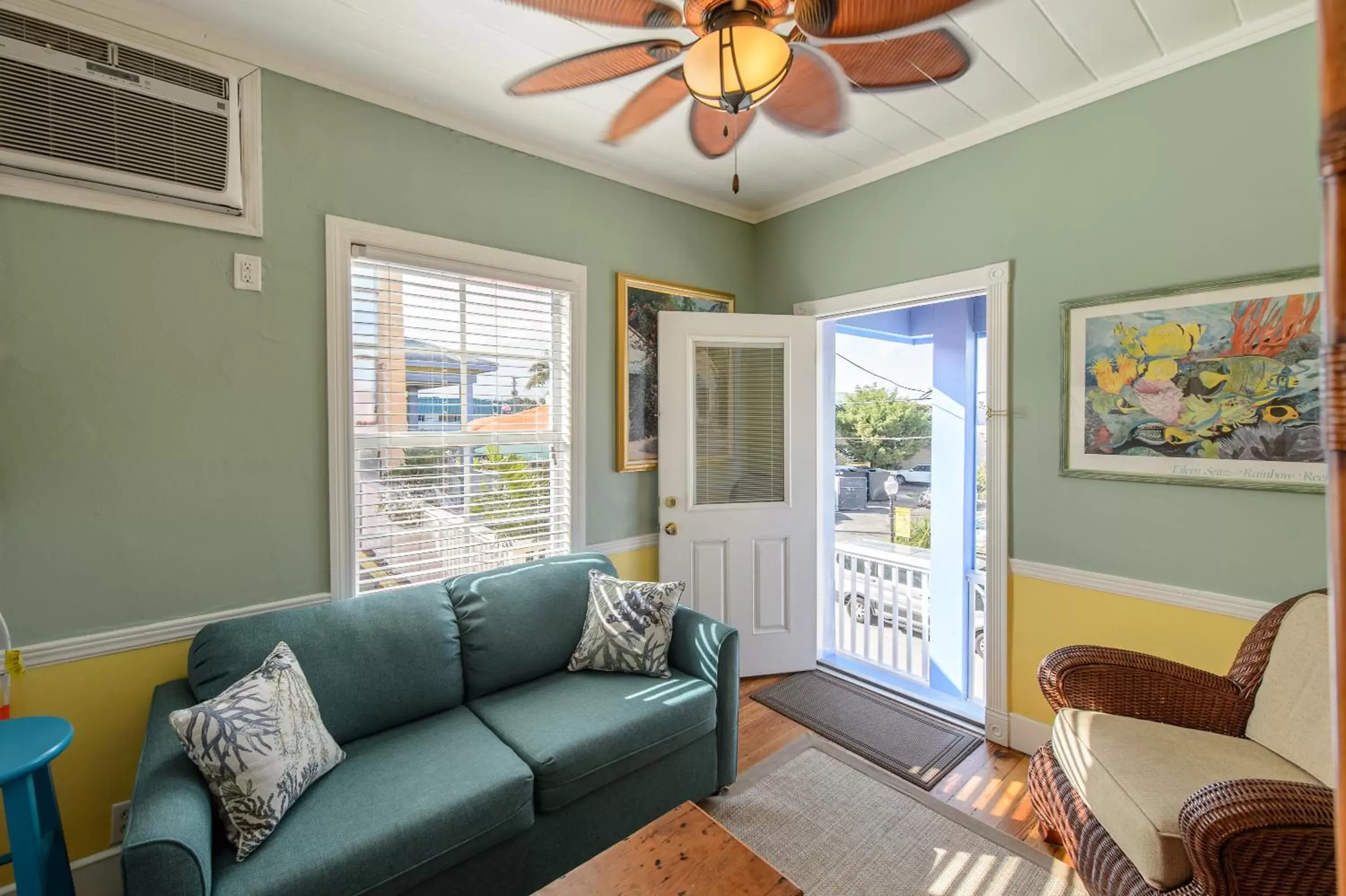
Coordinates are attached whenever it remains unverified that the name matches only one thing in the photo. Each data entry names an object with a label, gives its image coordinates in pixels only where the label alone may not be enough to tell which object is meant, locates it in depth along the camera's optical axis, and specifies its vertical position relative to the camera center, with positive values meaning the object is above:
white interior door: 3.13 -0.18
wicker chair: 1.22 -0.86
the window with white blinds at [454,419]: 2.29 +0.11
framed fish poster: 1.86 +0.19
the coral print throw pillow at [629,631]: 2.26 -0.74
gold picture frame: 3.01 +0.41
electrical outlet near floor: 1.78 -1.14
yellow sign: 4.55 -0.64
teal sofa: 1.34 -0.92
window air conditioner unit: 1.62 +1.00
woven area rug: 1.81 -1.37
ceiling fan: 1.35 +1.09
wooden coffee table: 1.26 -0.97
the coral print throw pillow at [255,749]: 1.39 -0.76
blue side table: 1.29 -0.83
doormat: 2.43 -1.33
